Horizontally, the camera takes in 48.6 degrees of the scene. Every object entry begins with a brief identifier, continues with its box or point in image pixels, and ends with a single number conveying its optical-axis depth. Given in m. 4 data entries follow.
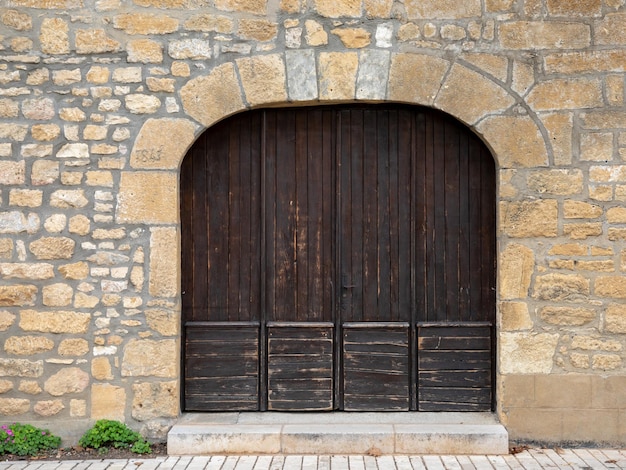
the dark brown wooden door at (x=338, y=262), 5.05
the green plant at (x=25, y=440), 4.70
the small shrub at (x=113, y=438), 4.72
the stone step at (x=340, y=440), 4.68
